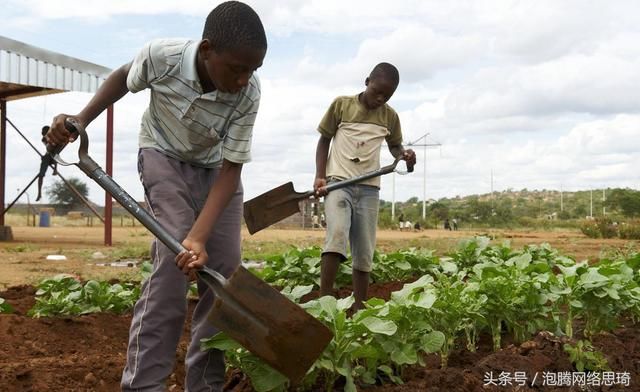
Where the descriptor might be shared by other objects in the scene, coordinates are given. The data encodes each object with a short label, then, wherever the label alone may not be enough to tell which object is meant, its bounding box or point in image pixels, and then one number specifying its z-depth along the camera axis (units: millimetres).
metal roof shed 12570
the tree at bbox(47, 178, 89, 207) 42719
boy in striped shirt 2713
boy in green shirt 4695
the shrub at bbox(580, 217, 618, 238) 20734
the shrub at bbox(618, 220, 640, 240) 19344
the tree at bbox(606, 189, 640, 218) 30250
